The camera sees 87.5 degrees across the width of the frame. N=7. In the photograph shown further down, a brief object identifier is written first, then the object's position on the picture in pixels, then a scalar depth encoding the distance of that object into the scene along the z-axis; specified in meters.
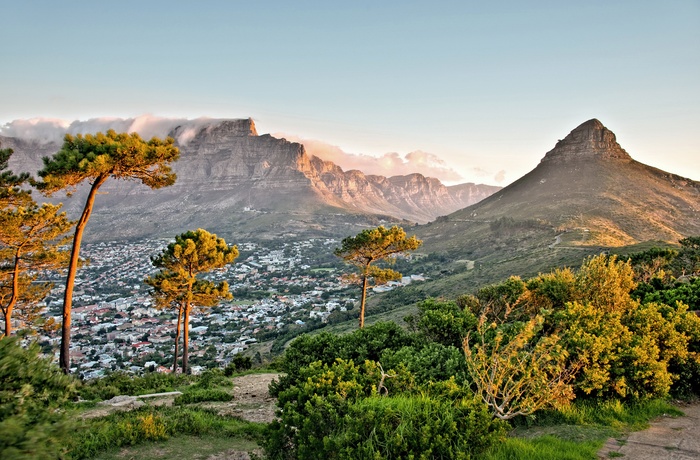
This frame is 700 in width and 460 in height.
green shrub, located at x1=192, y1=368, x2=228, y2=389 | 12.27
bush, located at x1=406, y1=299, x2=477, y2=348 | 8.83
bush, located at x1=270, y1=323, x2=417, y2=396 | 8.30
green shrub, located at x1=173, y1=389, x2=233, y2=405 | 10.18
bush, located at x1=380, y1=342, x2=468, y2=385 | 6.42
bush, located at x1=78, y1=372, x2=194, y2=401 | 11.21
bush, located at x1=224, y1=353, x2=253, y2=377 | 16.62
